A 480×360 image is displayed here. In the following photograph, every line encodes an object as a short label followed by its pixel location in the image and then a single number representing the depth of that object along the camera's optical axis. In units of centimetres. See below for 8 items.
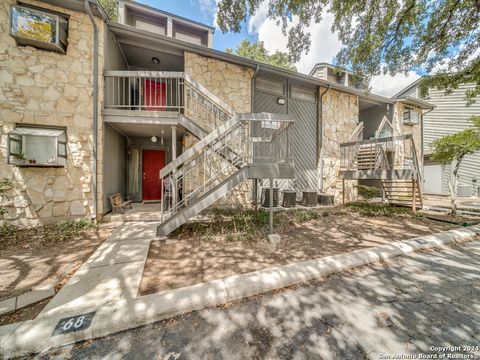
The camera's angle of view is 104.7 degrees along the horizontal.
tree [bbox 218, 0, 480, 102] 548
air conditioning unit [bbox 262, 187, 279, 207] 672
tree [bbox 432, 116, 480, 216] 538
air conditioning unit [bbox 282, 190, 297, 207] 697
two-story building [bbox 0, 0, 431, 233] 418
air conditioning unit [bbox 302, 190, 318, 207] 727
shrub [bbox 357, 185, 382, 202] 733
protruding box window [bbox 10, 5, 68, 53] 409
